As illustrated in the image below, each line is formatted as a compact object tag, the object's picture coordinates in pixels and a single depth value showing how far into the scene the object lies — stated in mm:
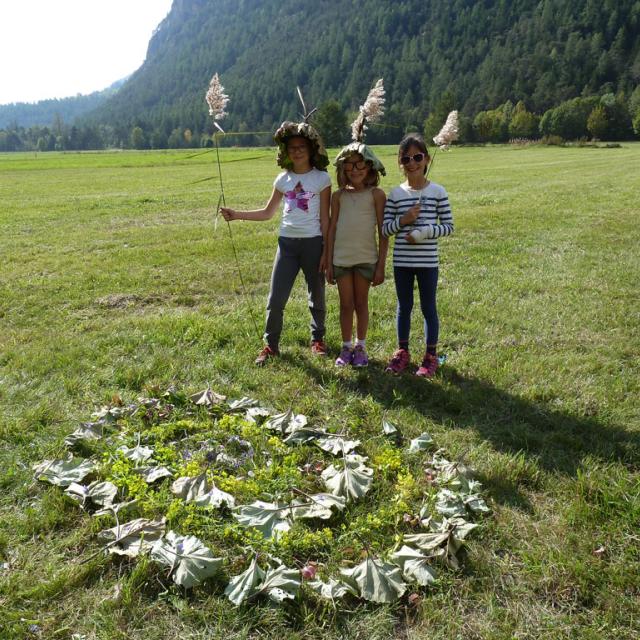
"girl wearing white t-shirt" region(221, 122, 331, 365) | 5078
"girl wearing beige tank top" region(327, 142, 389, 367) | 4867
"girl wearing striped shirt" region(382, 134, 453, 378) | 4707
